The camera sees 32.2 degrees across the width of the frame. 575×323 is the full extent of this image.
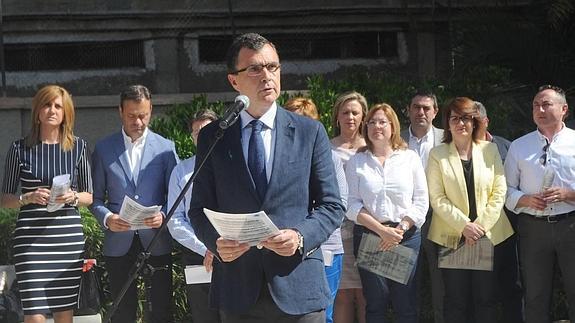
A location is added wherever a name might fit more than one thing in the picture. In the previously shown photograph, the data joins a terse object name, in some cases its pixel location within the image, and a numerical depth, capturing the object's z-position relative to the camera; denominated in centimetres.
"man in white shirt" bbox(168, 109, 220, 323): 746
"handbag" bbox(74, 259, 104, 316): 766
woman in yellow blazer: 809
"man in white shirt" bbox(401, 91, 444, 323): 839
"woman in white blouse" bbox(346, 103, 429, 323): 795
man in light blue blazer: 770
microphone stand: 484
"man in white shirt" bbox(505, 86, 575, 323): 794
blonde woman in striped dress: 747
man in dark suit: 480
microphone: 477
